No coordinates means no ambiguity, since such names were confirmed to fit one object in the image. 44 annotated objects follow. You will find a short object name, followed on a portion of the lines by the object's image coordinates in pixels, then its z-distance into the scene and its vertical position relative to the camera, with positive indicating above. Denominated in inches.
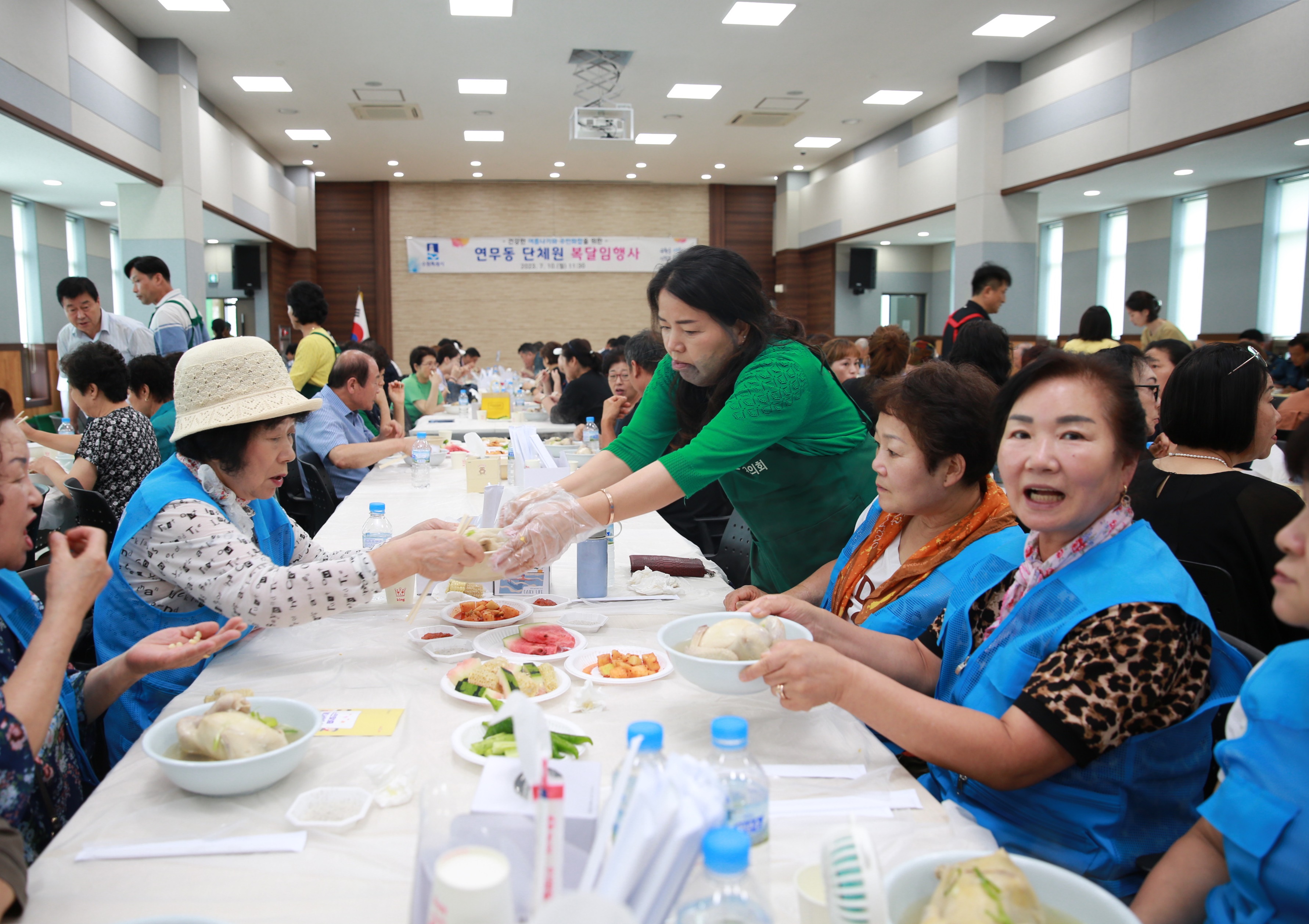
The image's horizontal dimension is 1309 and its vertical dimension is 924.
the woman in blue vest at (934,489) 65.3 -10.3
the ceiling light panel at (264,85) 350.0 +110.3
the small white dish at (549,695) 56.1 -22.4
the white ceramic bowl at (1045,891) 30.4 -19.3
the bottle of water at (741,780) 31.7 -16.1
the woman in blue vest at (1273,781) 34.9 -17.6
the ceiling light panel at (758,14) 277.4 +113.1
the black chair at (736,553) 115.5 -27.0
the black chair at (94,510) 118.1 -22.0
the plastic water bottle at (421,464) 159.0 -21.0
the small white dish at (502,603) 73.2 -22.8
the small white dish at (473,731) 48.9 -22.1
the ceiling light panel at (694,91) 359.3 +112.4
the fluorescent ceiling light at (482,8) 271.6 +110.9
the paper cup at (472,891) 25.2 -15.9
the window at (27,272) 401.4 +37.5
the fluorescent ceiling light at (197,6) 273.0 +110.7
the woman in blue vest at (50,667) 42.8 -18.4
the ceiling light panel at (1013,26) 297.3 +117.9
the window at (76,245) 447.5 +55.9
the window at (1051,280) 501.0 +47.5
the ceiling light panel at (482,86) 350.3 +110.8
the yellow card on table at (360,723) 52.0 -22.9
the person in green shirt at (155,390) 156.5 -7.1
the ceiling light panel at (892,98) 380.8 +117.2
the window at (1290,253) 349.4 +45.5
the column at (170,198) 311.4 +56.6
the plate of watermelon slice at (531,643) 65.5 -22.7
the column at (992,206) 346.9 +63.4
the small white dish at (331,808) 41.9 -22.9
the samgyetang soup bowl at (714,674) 51.6 -19.3
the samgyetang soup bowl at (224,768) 42.5 -21.0
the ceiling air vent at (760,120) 404.5 +113.8
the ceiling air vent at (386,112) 379.8 +109.2
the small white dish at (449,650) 65.1 -22.8
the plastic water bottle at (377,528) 99.8 -20.9
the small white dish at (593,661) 59.8 -22.6
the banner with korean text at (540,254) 547.8 +65.5
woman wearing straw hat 65.3 -15.2
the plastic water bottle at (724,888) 25.6 -16.3
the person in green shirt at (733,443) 75.8 -8.3
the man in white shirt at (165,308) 225.6 +11.6
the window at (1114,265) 446.6 +50.5
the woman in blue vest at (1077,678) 43.9 -17.0
